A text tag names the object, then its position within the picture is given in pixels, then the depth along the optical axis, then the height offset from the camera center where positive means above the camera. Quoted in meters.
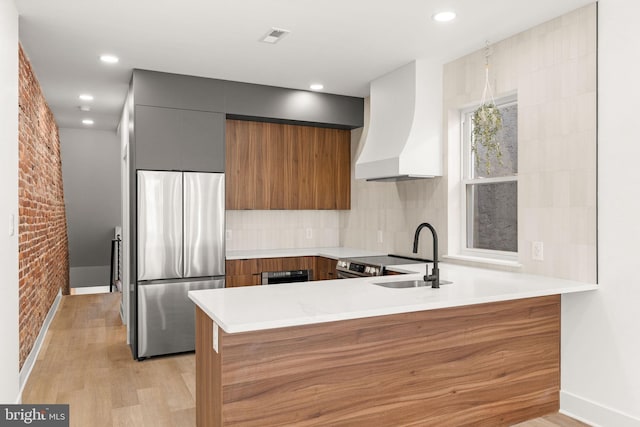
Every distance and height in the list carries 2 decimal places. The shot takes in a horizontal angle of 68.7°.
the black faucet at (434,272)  2.74 -0.38
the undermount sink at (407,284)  2.91 -0.48
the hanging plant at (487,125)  3.22 +0.58
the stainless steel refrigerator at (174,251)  4.05 -0.37
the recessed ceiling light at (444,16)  2.93 +1.22
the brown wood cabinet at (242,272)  4.45 -0.61
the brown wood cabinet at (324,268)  4.58 -0.60
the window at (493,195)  3.48 +0.10
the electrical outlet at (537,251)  3.11 -0.29
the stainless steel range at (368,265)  3.80 -0.48
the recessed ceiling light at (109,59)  3.71 +1.22
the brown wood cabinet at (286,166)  4.81 +0.46
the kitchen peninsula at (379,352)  2.10 -0.74
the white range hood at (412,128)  3.84 +0.68
